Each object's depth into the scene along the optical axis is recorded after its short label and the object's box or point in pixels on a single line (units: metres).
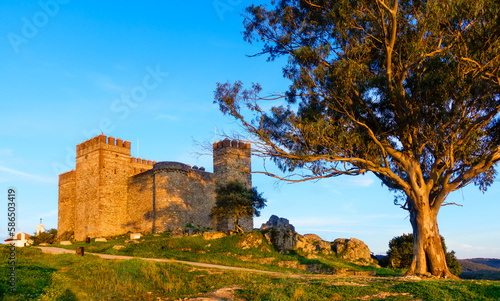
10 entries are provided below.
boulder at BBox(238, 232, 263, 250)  23.78
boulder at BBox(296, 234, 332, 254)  25.58
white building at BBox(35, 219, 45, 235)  54.06
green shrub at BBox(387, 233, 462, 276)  27.03
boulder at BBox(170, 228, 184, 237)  29.76
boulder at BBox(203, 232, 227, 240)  26.31
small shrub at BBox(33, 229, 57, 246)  43.83
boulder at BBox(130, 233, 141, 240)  32.12
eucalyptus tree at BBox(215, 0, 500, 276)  15.54
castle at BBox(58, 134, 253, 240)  38.03
